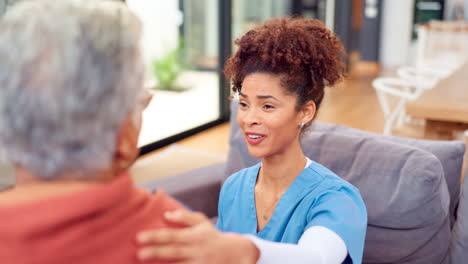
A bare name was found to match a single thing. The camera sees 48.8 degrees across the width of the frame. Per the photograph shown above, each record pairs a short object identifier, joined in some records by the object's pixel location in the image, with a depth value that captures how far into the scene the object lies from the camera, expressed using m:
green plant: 4.25
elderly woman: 0.51
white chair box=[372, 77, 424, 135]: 3.22
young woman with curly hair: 1.13
